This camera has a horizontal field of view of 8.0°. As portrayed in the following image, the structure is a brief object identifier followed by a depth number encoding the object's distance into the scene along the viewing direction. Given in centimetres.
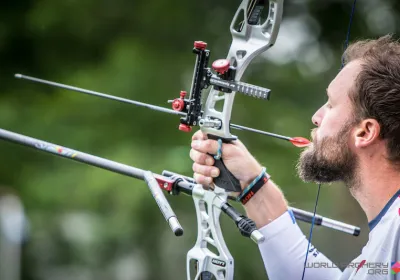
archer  443
